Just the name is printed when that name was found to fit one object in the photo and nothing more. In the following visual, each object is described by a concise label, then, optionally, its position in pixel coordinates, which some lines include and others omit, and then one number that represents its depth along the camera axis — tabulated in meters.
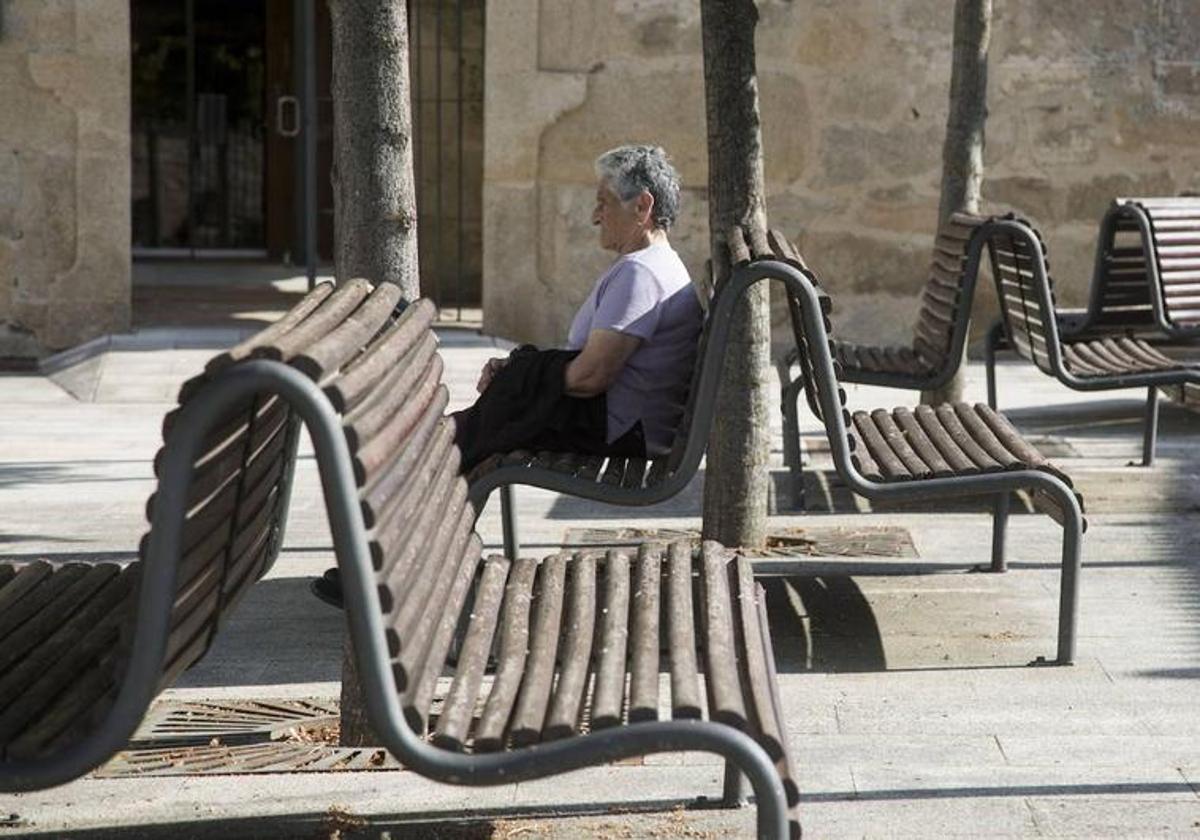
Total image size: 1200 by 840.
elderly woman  11.32
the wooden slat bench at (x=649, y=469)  10.45
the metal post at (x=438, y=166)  25.81
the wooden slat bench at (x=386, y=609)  6.30
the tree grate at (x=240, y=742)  9.08
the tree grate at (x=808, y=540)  13.45
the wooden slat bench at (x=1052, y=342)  15.09
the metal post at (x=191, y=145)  31.89
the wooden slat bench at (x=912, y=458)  10.51
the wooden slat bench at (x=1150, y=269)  16.86
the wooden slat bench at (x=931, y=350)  14.95
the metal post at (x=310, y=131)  25.12
